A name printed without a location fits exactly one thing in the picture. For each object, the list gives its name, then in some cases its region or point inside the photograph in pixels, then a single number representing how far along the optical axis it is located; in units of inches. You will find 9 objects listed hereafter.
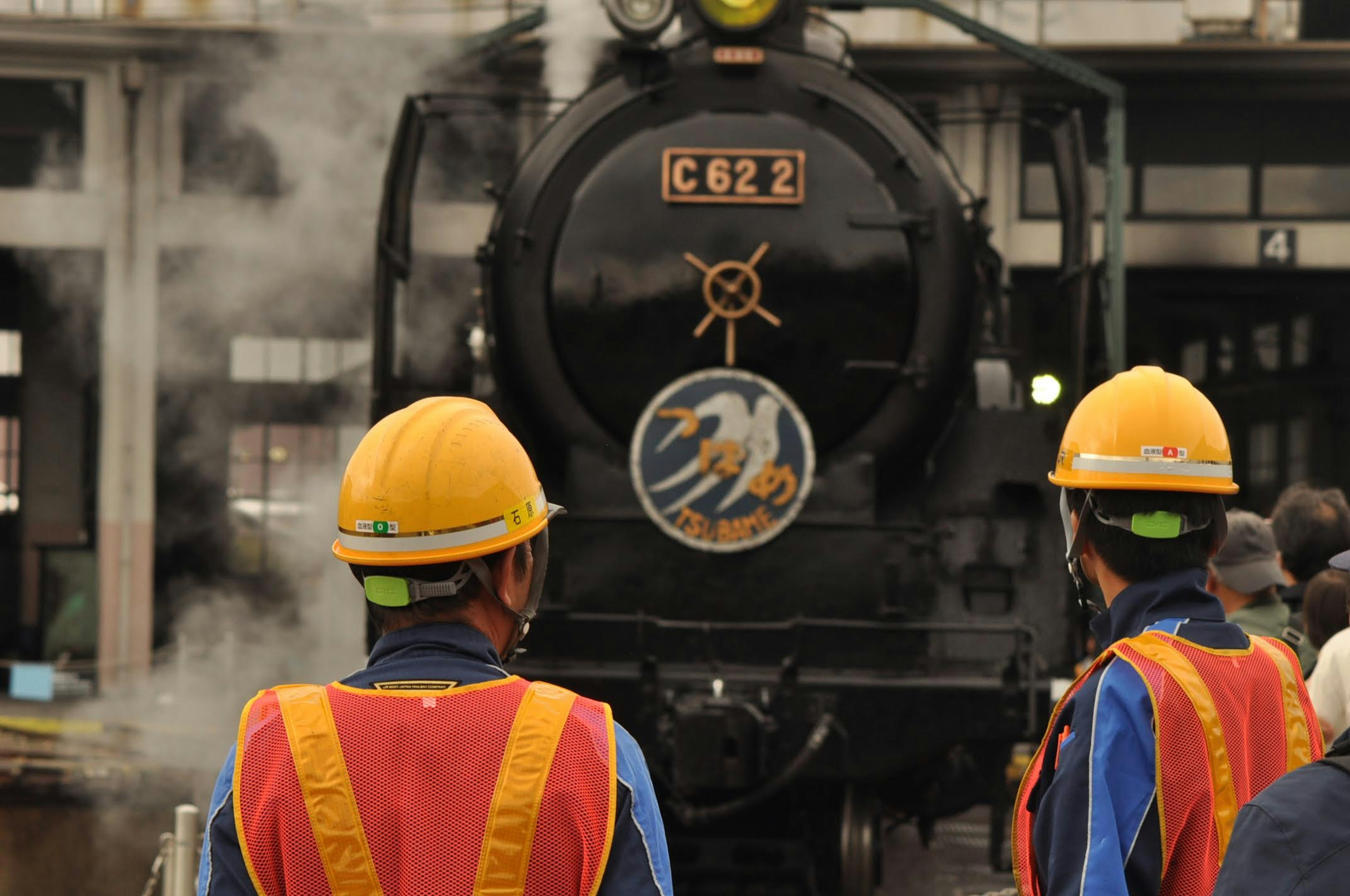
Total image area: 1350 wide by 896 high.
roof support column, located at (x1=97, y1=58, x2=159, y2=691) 983.0
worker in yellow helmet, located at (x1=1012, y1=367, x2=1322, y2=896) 156.9
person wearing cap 302.0
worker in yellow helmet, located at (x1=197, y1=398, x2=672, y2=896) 125.6
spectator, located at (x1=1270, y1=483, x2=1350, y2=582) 335.6
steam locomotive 408.8
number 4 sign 1015.0
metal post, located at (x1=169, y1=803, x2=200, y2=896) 342.3
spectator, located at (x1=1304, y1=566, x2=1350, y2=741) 259.4
